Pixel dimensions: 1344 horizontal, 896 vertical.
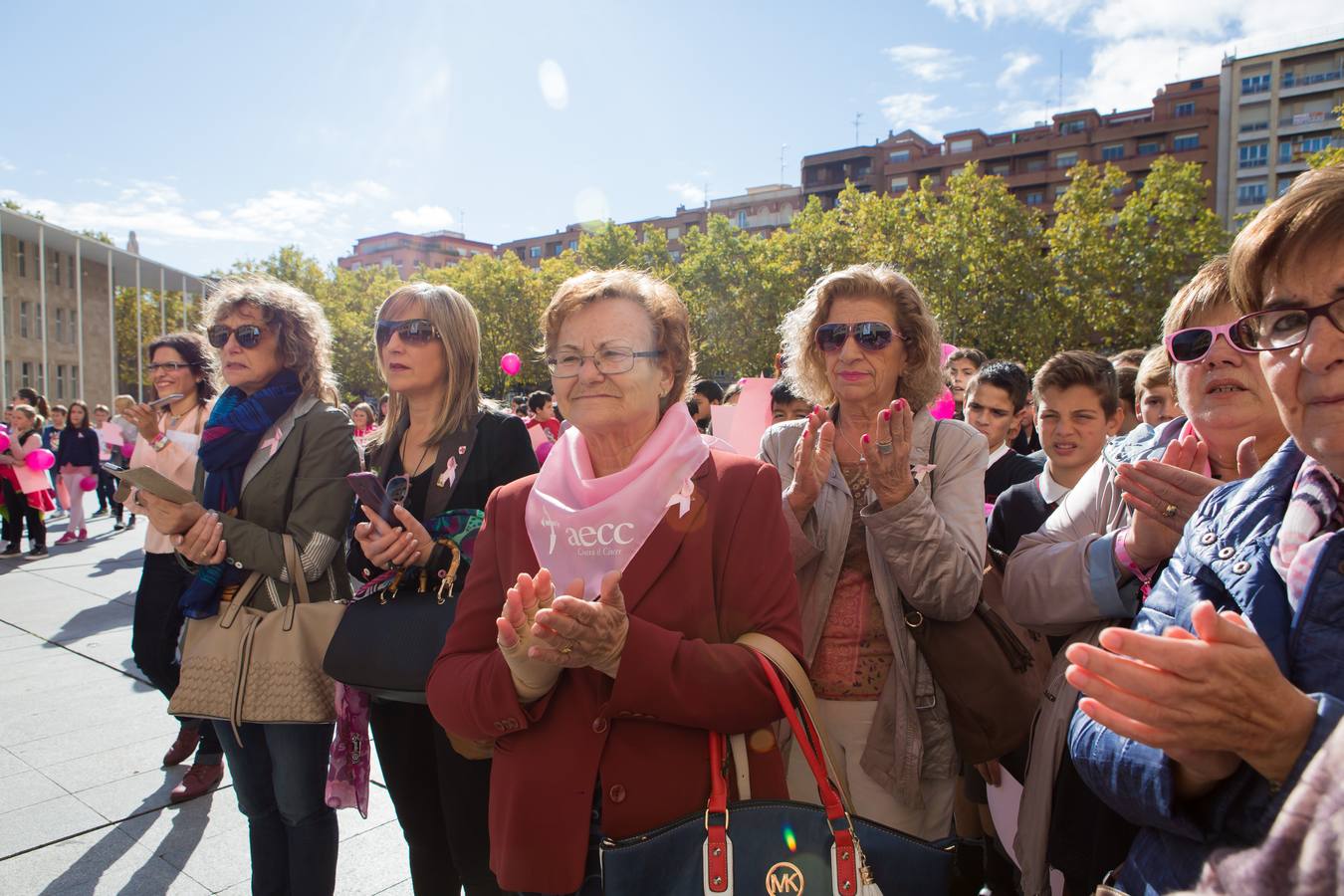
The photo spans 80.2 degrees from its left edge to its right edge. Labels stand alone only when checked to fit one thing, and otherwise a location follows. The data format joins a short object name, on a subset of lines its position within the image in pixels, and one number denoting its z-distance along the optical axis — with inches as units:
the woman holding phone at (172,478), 145.1
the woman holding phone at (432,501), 95.7
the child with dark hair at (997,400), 174.2
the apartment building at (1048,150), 2313.0
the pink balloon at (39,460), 418.9
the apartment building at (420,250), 4217.5
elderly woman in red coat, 63.4
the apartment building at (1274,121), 2241.6
